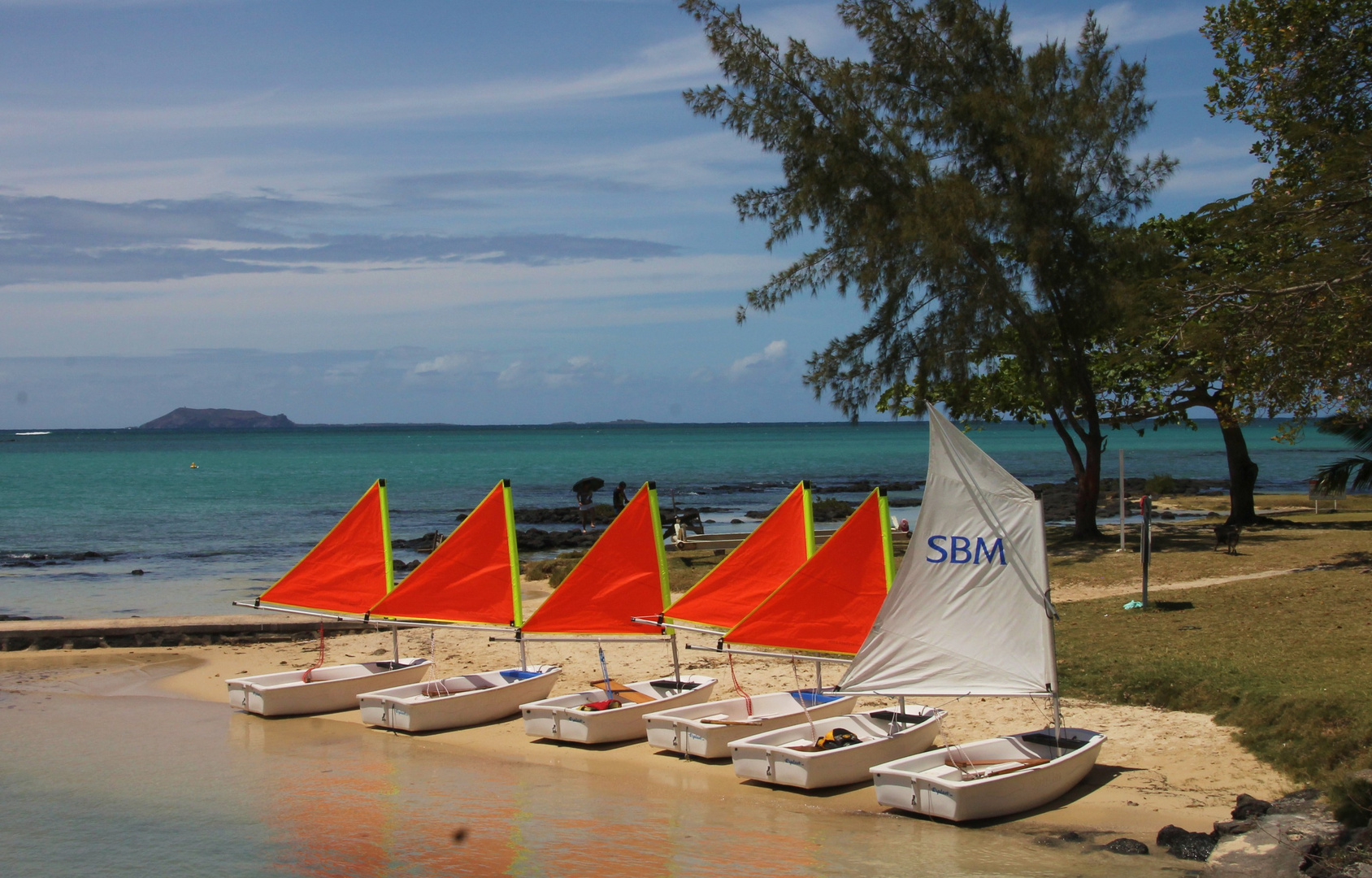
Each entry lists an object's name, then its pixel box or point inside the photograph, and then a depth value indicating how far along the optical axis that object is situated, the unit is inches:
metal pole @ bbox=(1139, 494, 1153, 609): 656.4
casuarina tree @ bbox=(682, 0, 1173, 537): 977.5
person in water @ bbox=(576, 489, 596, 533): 1605.6
